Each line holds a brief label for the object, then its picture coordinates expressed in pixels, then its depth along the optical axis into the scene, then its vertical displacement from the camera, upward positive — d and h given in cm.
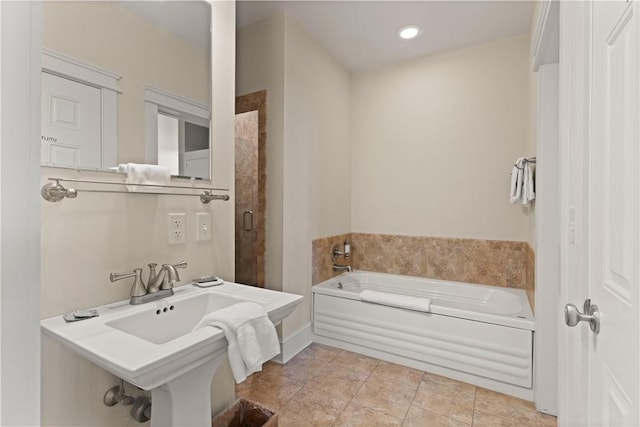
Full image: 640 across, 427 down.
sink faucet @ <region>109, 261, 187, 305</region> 128 -29
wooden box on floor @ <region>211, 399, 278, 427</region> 156 -100
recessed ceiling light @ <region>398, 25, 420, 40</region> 267 +153
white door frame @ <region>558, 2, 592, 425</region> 93 +6
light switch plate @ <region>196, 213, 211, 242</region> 157 -7
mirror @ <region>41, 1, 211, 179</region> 111 +52
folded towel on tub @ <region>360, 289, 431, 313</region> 238 -67
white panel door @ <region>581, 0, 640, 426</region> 62 -1
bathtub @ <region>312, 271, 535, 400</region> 208 -86
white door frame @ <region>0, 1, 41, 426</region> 25 -1
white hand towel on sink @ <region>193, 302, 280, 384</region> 104 -41
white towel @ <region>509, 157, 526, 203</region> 231 +24
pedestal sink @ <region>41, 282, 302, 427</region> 88 -40
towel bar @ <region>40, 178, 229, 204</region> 105 +8
